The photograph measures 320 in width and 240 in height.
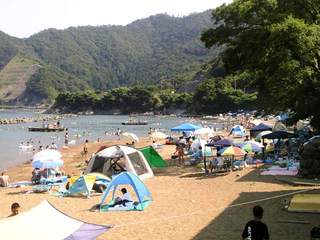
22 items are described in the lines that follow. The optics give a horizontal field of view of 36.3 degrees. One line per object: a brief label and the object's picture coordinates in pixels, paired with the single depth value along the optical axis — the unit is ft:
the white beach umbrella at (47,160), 76.43
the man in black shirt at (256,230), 26.66
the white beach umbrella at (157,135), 142.26
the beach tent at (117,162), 76.69
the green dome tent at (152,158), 90.86
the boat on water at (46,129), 286.25
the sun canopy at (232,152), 74.23
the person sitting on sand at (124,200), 55.52
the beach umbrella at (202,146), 92.81
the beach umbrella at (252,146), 87.07
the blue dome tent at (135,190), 54.95
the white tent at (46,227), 27.14
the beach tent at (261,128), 117.32
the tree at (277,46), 68.28
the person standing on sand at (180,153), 98.29
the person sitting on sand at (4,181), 84.71
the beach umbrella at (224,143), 85.71
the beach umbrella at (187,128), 105.60
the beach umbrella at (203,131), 109.95
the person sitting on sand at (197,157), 94.79
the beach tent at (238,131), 158.61
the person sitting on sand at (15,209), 37.93
